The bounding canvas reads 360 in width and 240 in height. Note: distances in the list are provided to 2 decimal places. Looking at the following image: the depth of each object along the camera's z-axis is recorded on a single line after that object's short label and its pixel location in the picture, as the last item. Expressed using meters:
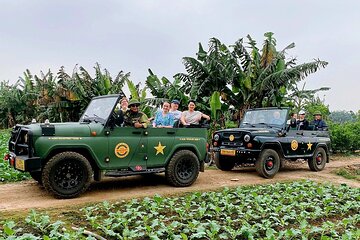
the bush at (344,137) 16.47
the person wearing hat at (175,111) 8.84
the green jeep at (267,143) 9.63
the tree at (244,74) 13.69
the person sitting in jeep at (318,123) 12.32
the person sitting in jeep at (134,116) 7.60
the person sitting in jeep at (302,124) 11.36
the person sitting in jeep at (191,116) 9.18
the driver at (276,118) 10.34
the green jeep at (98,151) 6.43
